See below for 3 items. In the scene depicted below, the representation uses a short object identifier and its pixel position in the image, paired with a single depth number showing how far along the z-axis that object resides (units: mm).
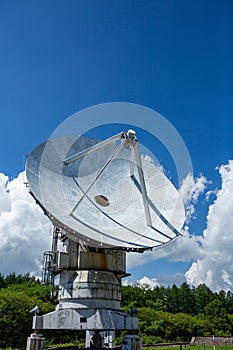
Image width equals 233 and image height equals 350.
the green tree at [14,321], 36625
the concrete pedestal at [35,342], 18489
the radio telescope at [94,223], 17984
